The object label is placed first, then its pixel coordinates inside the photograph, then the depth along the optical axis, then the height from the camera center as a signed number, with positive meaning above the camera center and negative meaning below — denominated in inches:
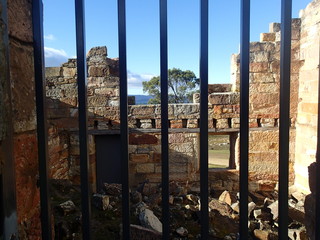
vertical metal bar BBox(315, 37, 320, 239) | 38.6 -13.3
